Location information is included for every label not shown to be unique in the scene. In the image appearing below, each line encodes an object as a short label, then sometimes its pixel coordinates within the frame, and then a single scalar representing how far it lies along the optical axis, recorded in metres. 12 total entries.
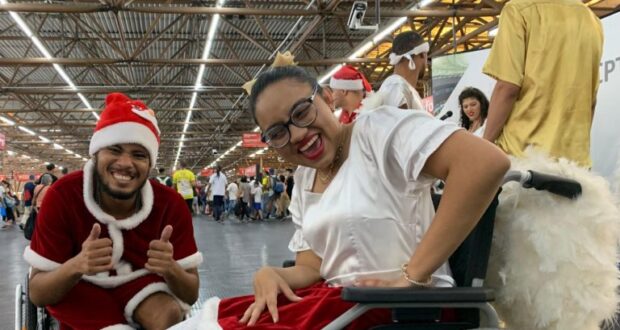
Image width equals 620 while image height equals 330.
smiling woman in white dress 1.17
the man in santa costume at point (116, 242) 1.74
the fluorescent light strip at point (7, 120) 21.28
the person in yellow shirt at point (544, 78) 1.79
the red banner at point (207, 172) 35.76
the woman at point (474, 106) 3.70
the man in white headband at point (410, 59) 3.17
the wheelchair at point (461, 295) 1.09
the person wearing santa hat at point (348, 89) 3.78
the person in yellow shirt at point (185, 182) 11.98
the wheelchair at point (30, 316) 1.91
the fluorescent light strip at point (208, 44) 10.33
